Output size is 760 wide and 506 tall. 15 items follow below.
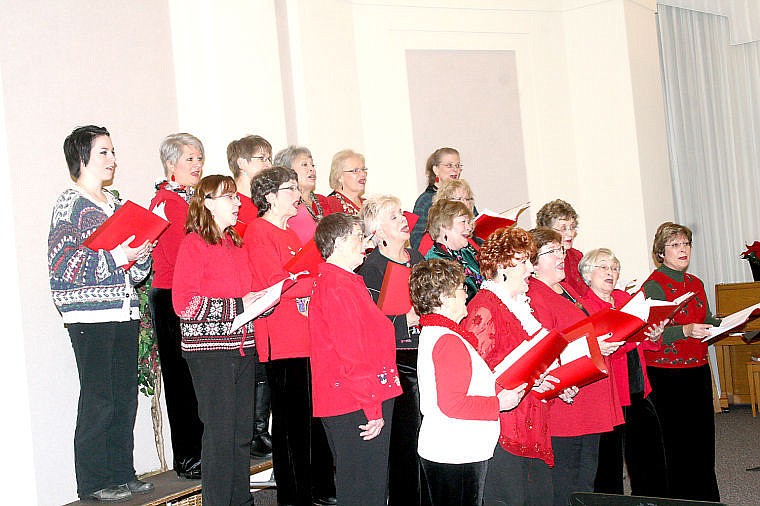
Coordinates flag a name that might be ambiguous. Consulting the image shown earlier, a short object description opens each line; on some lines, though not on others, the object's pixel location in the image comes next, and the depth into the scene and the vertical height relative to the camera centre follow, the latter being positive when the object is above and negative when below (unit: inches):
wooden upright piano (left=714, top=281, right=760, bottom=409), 318.0 -40.0
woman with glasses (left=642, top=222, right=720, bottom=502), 181.9 -32.1
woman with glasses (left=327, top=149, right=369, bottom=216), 185.0 +21.0
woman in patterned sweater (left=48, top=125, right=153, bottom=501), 139.5 -1.9
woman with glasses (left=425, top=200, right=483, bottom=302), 161.2 +6.5
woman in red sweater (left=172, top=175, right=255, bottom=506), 136.8 -6.8
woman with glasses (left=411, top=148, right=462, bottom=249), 204.1 +23.6
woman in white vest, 121.6 -19.2
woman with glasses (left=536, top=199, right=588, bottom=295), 187.6 +7.6
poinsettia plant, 324.8 -4.7
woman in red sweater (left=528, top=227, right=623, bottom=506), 151.6 -26.2
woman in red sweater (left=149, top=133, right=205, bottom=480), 156.6 -9.2
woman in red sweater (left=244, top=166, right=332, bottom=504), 146.6 -9.8
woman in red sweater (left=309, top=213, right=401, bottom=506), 128.2 -14.6
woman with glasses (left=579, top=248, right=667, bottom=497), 168.7 -32.9
